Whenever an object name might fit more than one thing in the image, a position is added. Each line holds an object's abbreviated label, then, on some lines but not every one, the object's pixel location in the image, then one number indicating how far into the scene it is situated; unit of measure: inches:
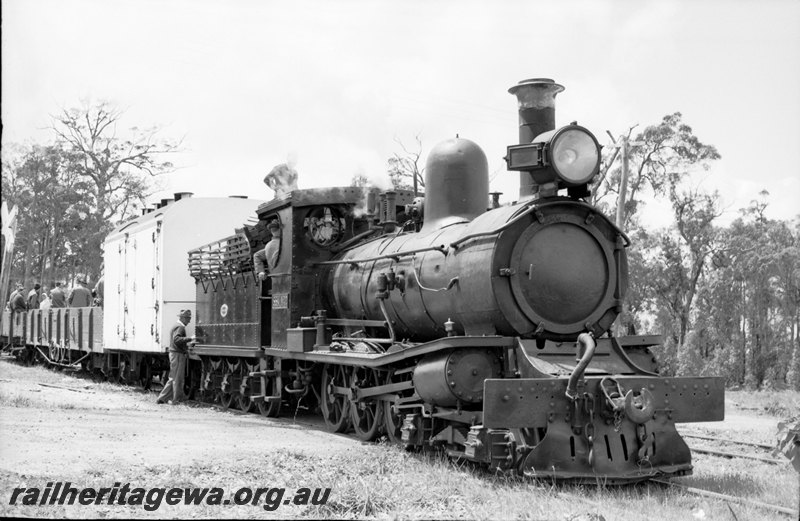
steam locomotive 279.4
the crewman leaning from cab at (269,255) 466.6
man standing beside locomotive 577.6
